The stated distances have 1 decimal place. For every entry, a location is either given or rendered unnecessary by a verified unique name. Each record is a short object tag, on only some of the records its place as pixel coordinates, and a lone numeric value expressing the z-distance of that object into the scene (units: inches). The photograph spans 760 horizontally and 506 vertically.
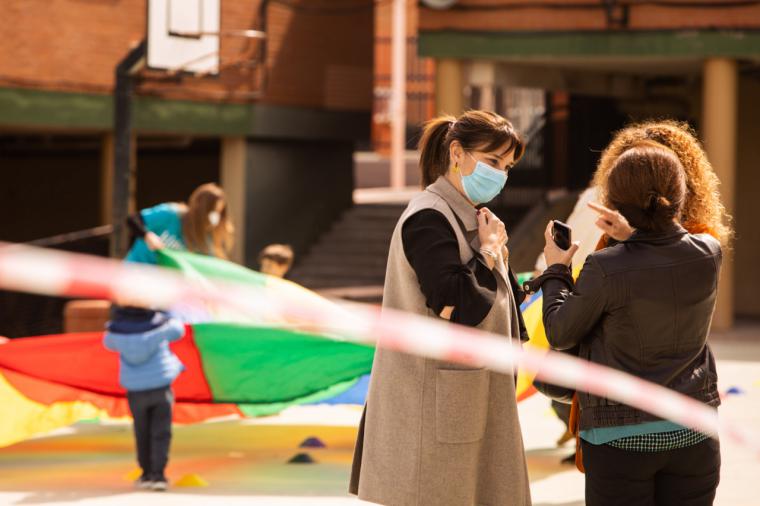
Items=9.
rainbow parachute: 606.6
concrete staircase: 1368.4
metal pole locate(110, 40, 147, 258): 966.3
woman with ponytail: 314.3
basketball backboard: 1096.7
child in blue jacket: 539.4
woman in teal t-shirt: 552.4
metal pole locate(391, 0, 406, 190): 2089.1
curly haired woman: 319.2
